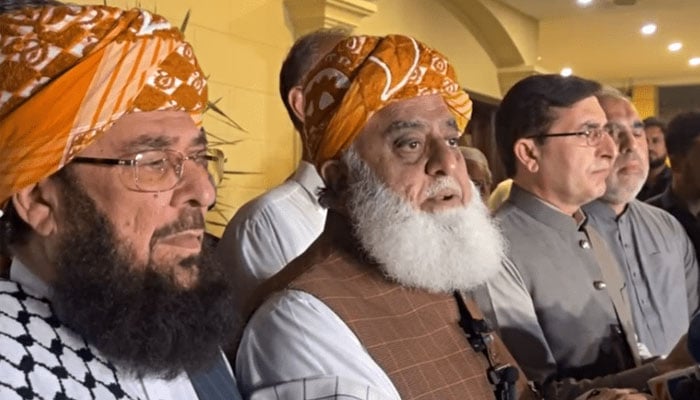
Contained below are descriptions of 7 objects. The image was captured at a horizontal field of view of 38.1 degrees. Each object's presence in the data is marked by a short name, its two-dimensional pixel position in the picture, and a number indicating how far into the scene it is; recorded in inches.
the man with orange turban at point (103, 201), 56.7
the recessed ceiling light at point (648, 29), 367.0
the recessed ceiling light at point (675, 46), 411.9
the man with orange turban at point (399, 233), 71.3
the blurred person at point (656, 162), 185.2
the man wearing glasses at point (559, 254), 88.4
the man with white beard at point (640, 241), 114.3
